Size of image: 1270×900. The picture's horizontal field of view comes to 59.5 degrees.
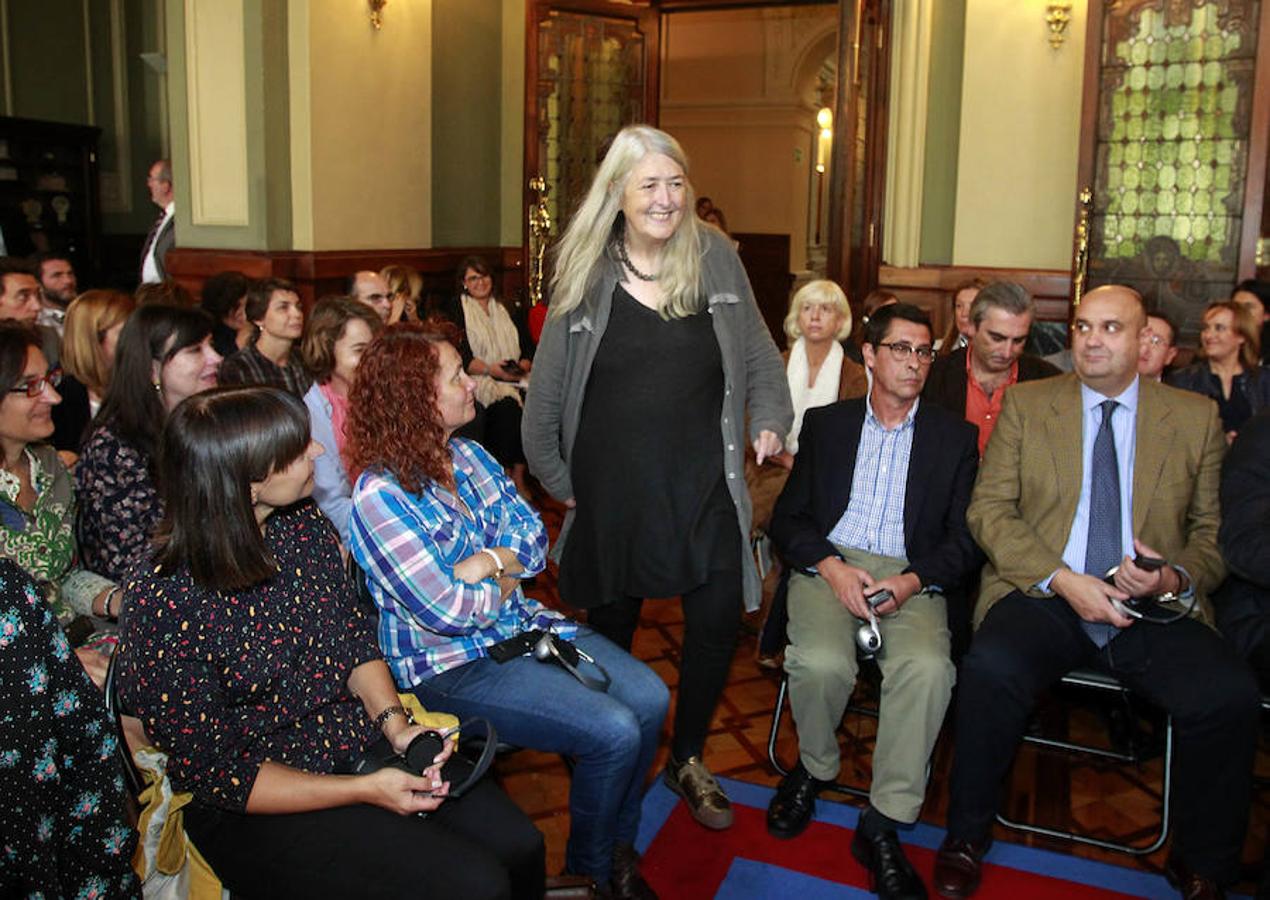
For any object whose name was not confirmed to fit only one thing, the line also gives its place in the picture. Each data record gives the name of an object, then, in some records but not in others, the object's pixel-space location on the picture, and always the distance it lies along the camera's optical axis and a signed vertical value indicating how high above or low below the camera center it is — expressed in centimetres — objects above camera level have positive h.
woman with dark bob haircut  173 -70
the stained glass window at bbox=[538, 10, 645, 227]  804 +135
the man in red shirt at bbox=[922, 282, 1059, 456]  341 -26
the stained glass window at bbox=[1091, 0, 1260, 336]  614 +78
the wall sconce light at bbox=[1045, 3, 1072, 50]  668 +157
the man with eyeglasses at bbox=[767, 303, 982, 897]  261 -73
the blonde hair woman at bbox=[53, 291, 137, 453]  379 -26
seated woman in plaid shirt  221 -67
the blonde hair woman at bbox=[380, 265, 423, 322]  584 -8
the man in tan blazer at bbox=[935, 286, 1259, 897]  245 -69
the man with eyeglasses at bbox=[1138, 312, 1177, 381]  411 -22
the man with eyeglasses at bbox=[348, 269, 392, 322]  481 -8
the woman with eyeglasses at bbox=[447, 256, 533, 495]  592 -50
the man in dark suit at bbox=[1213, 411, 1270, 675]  257 -58
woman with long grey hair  259 -30
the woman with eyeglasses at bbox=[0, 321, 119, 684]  237 -52
